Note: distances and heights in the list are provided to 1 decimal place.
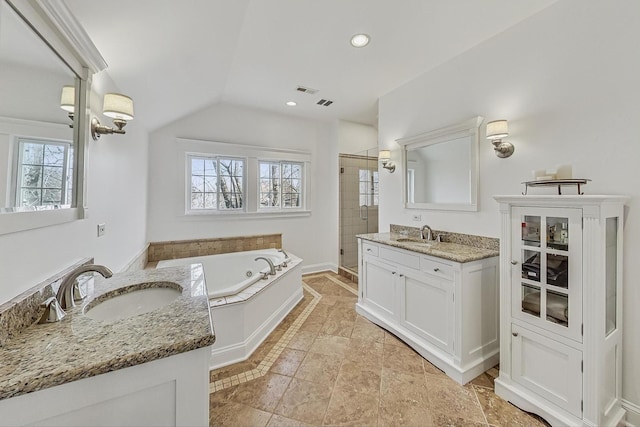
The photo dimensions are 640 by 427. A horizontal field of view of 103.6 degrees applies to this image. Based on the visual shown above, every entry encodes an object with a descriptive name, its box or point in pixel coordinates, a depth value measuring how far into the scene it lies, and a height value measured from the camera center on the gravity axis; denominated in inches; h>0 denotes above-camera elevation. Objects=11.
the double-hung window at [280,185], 164.4 +21.0
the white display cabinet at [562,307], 54.1 -21.2
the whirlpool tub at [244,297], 79.4 -31.8
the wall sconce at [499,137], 77.9 +25.9
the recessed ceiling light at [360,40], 87.1 +62.6
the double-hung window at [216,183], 146.0 +19.7
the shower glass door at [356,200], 173.2 +11.7
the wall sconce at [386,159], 126.2 +29.2
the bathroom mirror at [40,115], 32.8 +15.8
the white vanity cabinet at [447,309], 74.1 -30.0
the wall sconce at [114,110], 58.3 +24.7
